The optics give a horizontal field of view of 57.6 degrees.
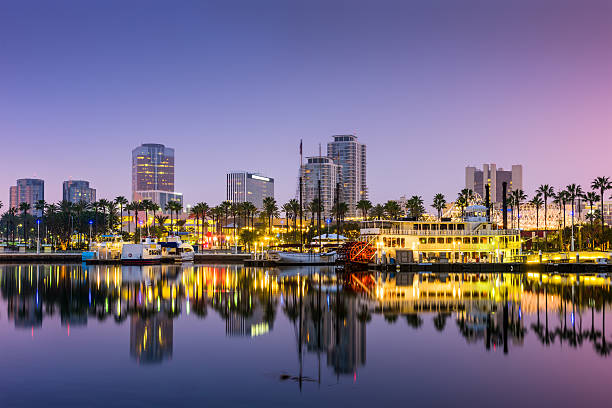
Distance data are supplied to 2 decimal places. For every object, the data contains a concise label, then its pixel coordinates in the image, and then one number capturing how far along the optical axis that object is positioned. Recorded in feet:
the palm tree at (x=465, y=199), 476.54
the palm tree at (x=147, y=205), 606.55
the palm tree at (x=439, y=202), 528.50
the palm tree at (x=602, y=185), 416.58
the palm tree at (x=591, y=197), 446.56
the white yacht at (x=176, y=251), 414.31
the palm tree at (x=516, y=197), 531.46
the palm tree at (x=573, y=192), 455.01
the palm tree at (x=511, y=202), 518.13
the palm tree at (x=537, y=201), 548.31
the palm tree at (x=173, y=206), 639.89
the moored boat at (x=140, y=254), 383.65
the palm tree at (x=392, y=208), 559.79
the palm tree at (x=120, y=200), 644.27
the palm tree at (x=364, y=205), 593.42
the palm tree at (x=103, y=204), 631.97
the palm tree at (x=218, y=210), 641.32
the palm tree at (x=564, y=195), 483.10
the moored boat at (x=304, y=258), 352.08
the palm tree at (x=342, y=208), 604.08
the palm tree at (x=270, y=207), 624.18
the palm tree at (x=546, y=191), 516.40
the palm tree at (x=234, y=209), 625.16
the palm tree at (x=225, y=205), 623.77
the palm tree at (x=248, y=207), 602.03
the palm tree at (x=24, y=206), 644.27
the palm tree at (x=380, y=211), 626.23
